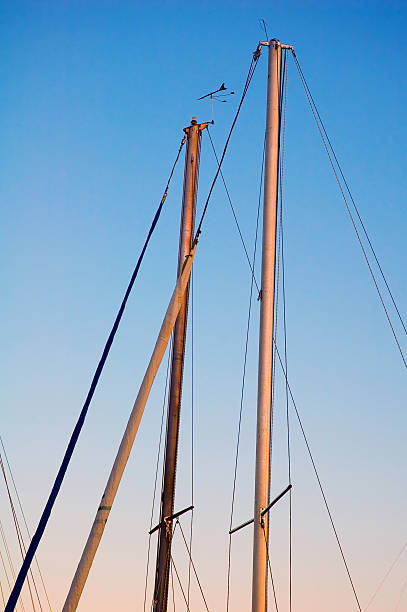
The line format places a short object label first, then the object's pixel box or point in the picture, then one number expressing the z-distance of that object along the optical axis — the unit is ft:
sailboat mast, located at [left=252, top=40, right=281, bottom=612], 64.08
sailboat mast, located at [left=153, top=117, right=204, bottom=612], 82.53
